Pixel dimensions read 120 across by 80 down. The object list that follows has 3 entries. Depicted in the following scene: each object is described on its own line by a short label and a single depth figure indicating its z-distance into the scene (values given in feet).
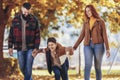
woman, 30.23
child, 31.05
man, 29.97
